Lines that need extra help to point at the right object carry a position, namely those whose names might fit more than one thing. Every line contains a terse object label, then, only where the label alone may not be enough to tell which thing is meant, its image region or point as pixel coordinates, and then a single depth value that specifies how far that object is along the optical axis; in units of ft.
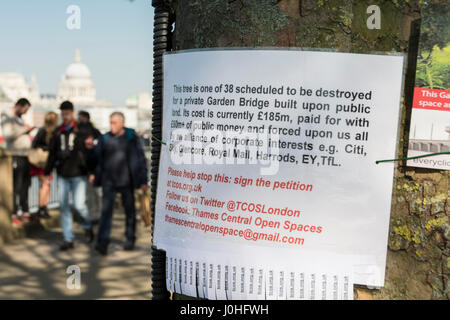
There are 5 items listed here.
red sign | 6.23
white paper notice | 6.36
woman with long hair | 29.94
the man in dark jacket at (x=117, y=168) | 26.61
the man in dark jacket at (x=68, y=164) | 27.58
